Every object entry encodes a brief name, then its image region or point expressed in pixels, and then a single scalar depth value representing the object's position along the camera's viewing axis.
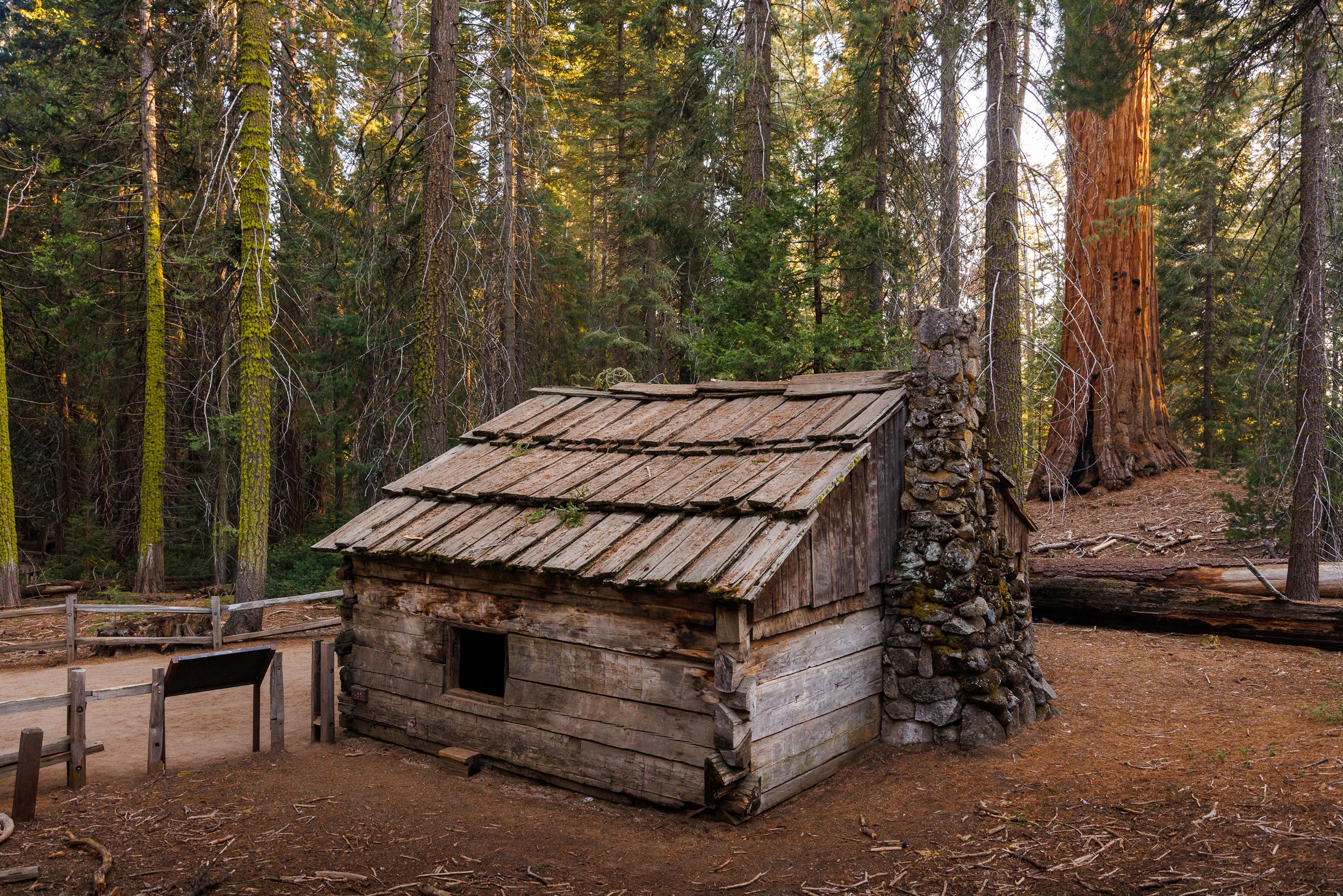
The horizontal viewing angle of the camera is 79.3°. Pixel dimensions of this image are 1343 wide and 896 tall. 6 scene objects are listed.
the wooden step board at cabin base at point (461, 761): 7.89
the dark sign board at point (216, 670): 7.60
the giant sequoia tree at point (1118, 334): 16.23
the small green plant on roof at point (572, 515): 7.96
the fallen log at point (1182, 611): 10.05
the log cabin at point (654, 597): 6.58
